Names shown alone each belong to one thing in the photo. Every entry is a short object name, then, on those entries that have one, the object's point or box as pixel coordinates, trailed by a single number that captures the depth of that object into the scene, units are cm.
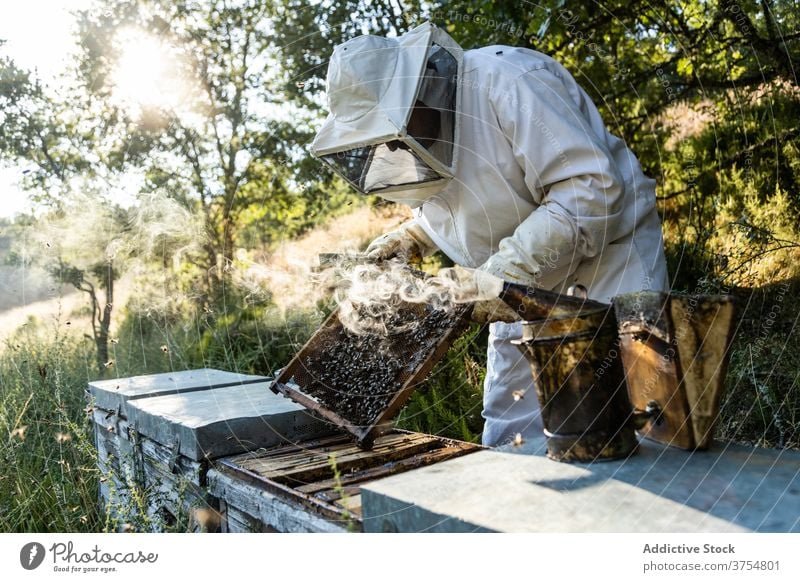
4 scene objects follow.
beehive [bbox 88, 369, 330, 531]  231
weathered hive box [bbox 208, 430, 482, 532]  175
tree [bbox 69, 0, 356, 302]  496
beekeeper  229
